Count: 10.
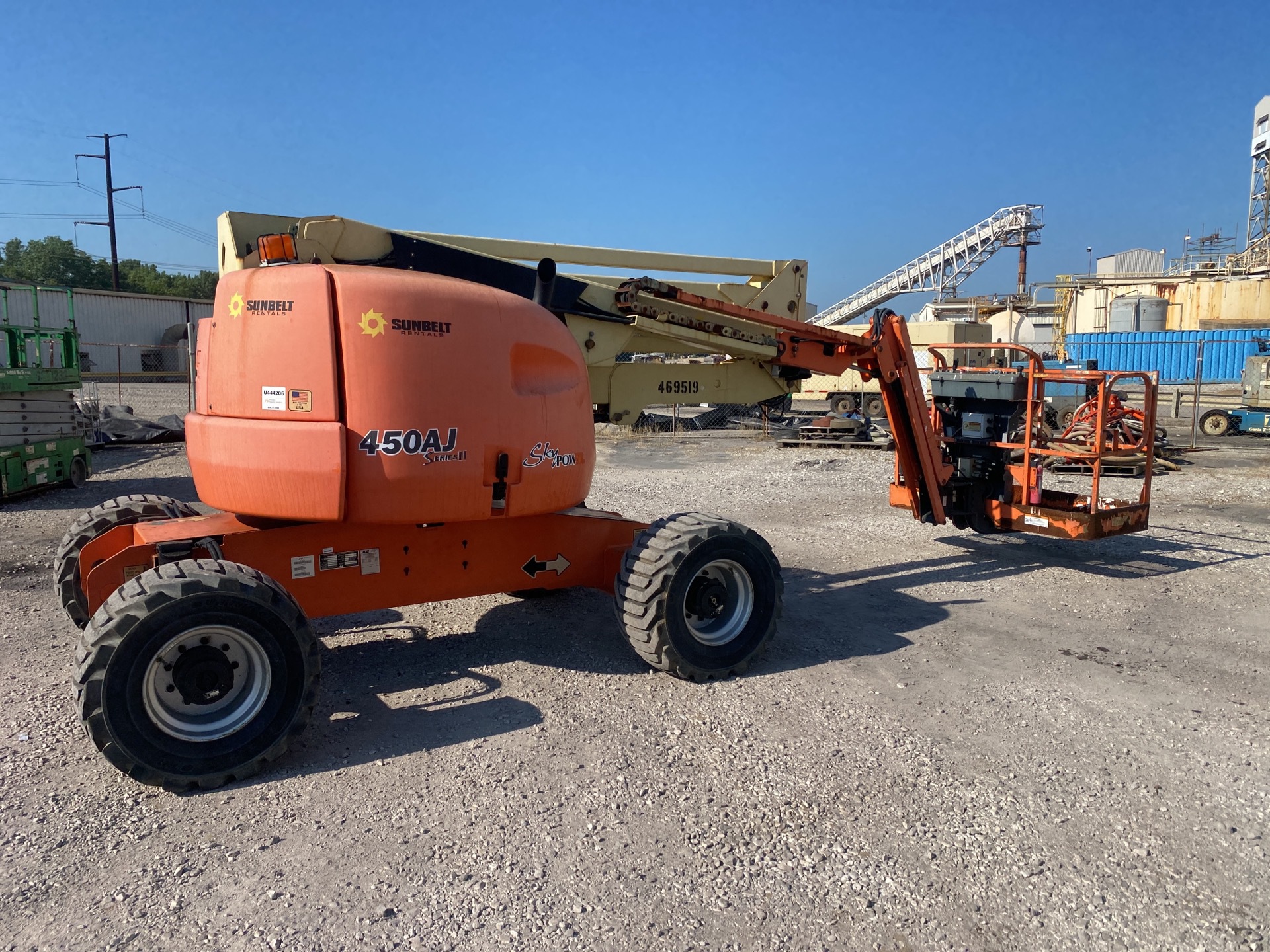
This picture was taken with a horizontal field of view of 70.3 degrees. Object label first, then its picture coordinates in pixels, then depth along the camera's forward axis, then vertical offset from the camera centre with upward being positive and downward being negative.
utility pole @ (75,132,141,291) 51.41 +11.73
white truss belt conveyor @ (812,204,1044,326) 49.53 +7.67
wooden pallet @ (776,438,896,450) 19.97 -1.02
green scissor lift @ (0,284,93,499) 12.29 -0.19
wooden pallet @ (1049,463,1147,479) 13.73 -1.10
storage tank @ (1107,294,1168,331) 46.84 +4.43
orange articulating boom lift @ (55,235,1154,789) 4.33 -0.79
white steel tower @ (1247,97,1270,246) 59.38 +16.38
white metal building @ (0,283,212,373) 39.94 +3.31
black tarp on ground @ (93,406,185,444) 19.30 -0.71
